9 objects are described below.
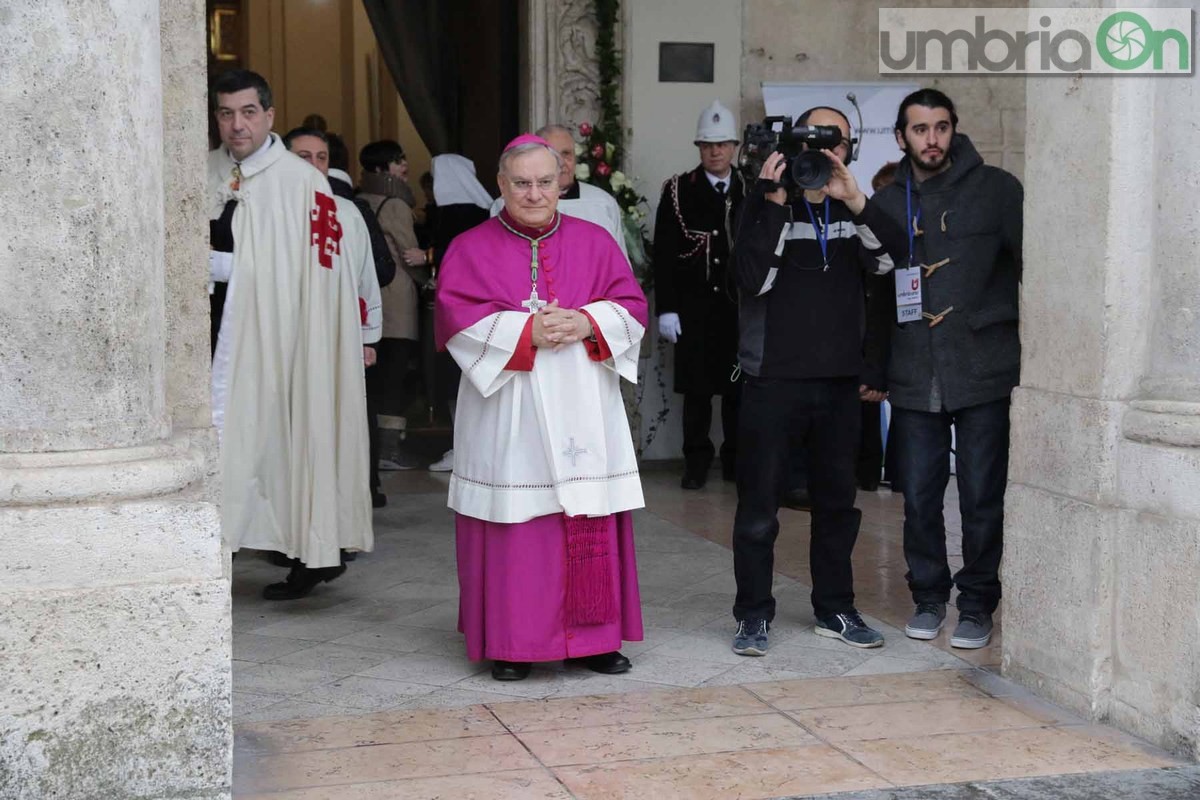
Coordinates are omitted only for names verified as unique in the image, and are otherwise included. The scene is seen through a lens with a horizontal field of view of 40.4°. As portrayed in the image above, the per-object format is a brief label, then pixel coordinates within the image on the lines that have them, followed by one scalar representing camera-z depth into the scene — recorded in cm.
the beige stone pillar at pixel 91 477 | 352
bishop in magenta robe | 497
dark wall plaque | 952
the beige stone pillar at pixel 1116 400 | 437
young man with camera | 524
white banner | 941
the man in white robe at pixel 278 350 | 597
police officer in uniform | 893
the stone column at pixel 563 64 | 939
